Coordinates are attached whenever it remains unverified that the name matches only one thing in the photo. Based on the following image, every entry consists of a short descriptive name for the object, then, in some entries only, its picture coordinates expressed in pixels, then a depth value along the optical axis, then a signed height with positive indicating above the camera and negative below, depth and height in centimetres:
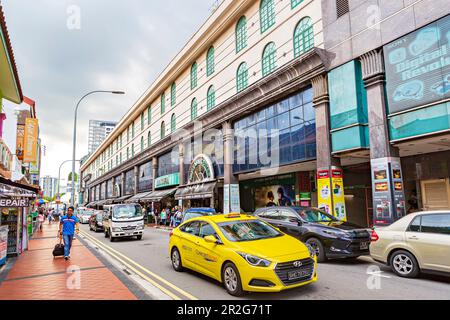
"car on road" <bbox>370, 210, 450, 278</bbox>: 642 -115
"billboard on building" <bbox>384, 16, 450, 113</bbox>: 1103 +453
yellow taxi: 551 -111
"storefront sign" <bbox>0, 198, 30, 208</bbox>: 900 +6
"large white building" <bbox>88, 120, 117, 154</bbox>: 18688 +4118
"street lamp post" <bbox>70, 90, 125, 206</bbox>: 2103 +467
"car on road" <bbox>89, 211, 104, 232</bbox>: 2252 -144
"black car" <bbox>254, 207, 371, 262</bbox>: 844 -106
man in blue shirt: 1002 -85
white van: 1583 -103
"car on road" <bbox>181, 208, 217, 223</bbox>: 1434 -63
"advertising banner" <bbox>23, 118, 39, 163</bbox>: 2033 +406
